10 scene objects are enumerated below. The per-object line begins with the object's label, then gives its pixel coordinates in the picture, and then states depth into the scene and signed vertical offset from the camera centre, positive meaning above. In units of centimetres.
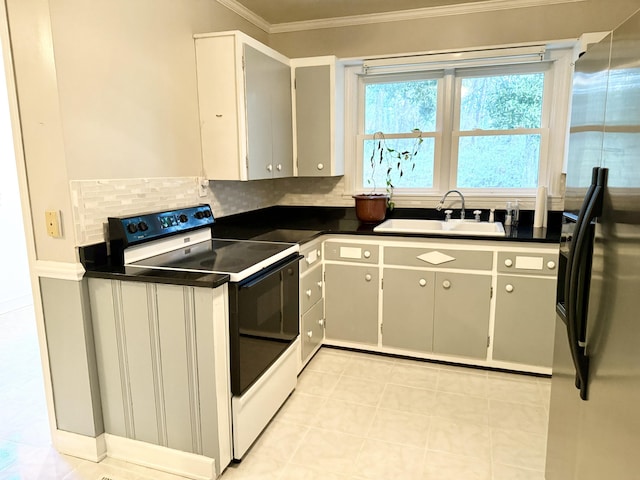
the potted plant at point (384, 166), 332 +3
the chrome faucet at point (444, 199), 323 -24
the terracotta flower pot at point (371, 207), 329 -28
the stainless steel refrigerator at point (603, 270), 104 -28
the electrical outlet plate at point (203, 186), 268 -9
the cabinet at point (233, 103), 254 +41
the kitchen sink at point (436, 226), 296 -41
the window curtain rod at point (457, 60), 295 +78
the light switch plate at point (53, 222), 185 -21
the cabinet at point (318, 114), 321 +43
